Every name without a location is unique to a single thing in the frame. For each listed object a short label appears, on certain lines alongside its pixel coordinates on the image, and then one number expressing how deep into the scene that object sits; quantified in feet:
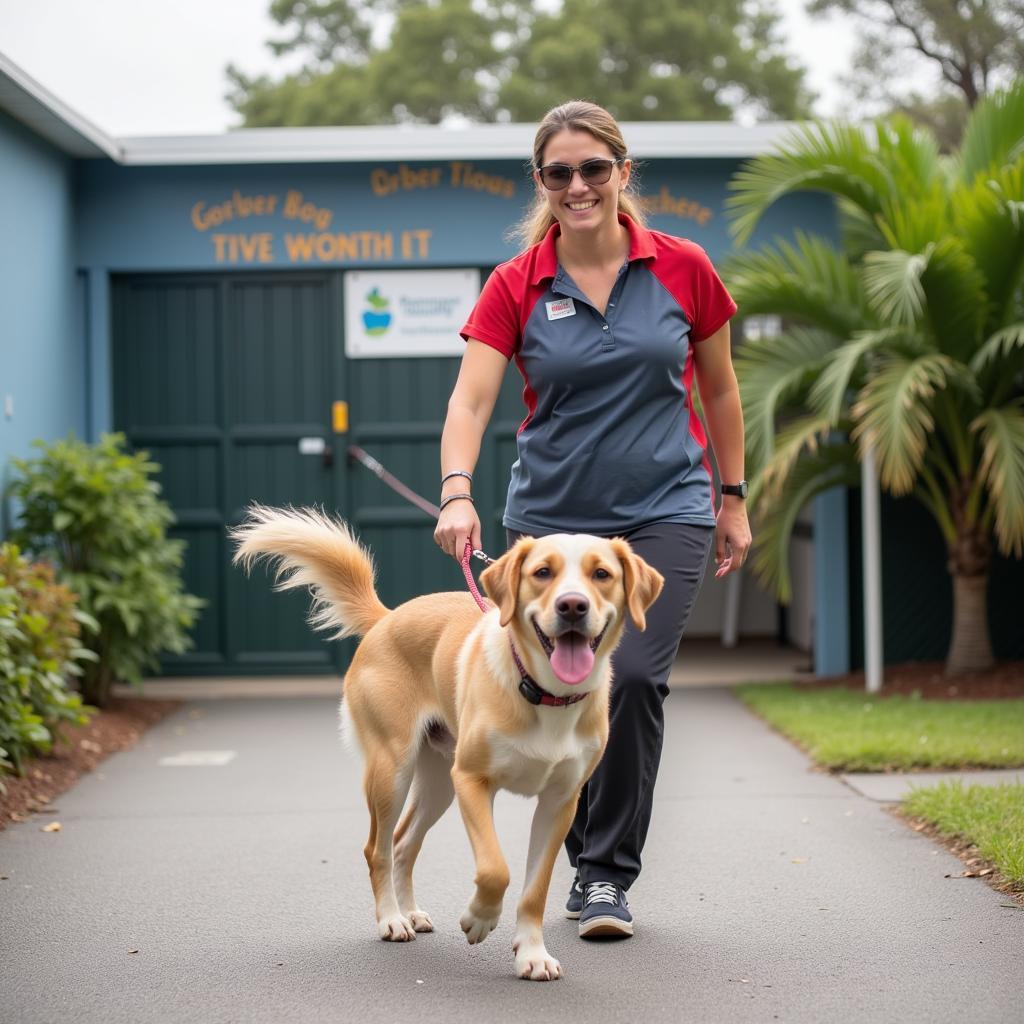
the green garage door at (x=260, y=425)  34.09
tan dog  12.02
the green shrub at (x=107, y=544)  27.91
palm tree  27.48
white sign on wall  33.94
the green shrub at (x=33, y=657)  20.54
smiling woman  13.73
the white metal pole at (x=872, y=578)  30.37
